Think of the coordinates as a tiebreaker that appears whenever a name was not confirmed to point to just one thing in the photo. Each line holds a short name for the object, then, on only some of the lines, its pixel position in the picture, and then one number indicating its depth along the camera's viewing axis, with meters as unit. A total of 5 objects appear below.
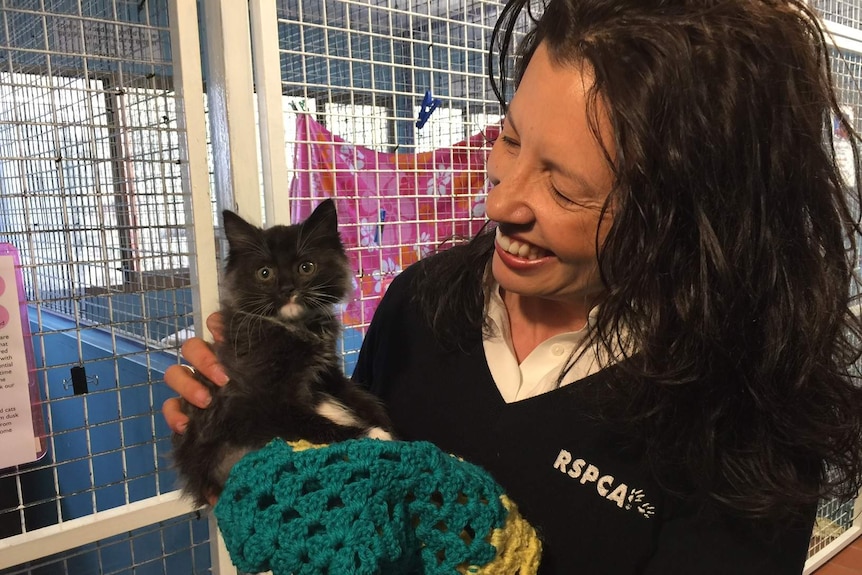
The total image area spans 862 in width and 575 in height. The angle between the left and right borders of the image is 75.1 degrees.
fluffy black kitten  0.94
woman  0.76
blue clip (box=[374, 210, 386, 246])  1.56
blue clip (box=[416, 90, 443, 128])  1.52
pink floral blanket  1.43
